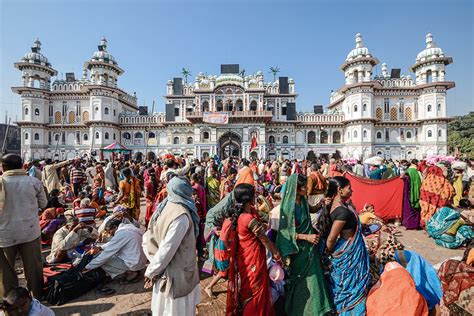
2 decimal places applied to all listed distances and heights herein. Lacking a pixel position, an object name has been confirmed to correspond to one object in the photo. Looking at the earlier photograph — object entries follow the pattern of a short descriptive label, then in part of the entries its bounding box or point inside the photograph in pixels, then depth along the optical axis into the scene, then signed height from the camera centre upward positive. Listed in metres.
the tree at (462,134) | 33.84 +3.64
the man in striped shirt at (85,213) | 5.04 -1.14
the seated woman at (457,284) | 2.76 -1.43
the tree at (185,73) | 38.38 +12.67
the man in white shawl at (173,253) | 2.13 -0.85
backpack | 3.35 -1.79
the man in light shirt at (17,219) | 2.88 -0.74
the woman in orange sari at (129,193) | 5.60 -0.83
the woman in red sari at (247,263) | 2.41 -1.06
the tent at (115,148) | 17.56 +0.57
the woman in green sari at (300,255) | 2.50 -1.01
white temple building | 30.19 +5.16
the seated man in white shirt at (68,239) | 4.28 -1.47
